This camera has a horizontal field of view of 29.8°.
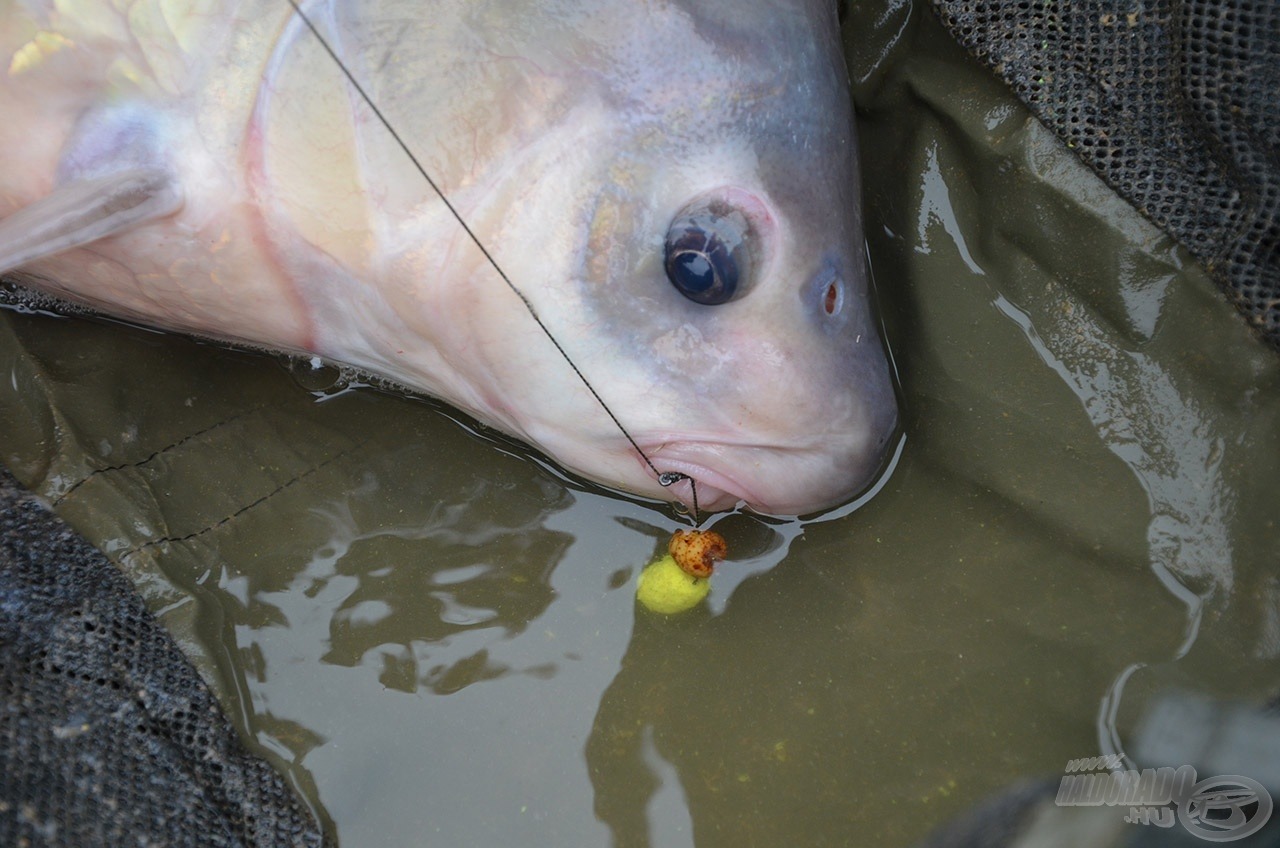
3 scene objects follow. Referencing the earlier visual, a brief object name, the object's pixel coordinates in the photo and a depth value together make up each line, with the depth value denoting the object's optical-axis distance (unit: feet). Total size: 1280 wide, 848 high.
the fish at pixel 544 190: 1.42
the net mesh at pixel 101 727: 1.38
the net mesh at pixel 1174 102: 1.40
